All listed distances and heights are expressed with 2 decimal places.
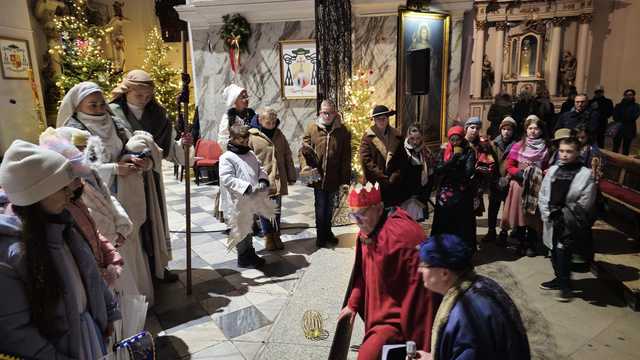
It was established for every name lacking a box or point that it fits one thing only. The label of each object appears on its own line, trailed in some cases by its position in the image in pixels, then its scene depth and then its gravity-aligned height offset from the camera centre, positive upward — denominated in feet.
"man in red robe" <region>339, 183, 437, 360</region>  7.34 -3.58
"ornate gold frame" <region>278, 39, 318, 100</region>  31.22 +2.74
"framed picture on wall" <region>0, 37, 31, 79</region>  34.88 +4.22
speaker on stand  19.77 +1.24
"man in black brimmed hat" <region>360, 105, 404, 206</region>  16.75 -2.33
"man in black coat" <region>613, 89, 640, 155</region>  34.73 -2.44
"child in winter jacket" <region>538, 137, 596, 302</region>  13.14 -3.87
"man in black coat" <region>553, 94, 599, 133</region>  23.90 -1.54
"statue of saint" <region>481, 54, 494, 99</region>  57.98 +2.25
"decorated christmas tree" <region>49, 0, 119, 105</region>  37.11 +3.91
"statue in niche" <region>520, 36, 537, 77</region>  57.26 +5.19
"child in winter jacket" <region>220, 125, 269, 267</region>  14.92 -2.77
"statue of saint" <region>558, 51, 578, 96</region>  54.39 +2.72
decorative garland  30.89 +5.04
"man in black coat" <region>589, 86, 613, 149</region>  32.89 -1.54
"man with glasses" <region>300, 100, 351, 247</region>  17.61 -2.42
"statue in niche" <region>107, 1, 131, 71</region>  53.47 +9.29
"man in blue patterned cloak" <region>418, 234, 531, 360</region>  5.49 -3.05
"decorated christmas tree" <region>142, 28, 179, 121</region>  46.88 +2.88
